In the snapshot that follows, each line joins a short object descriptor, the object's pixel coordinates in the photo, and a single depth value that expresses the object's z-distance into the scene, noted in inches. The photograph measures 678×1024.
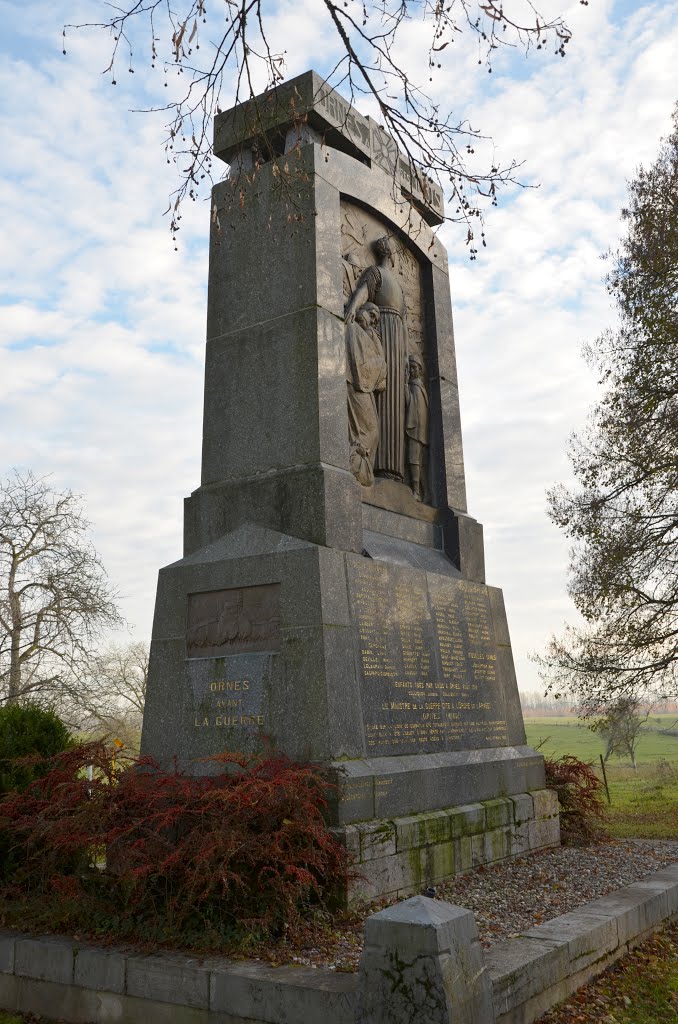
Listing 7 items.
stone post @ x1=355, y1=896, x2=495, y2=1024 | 149.6
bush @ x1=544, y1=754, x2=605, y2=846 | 375.9
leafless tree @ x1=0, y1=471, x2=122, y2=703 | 878.4
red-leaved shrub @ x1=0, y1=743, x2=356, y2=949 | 205.9
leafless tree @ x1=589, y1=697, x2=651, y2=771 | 646.5
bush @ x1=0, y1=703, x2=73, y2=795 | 263.0
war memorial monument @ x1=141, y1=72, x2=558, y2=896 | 268.8
